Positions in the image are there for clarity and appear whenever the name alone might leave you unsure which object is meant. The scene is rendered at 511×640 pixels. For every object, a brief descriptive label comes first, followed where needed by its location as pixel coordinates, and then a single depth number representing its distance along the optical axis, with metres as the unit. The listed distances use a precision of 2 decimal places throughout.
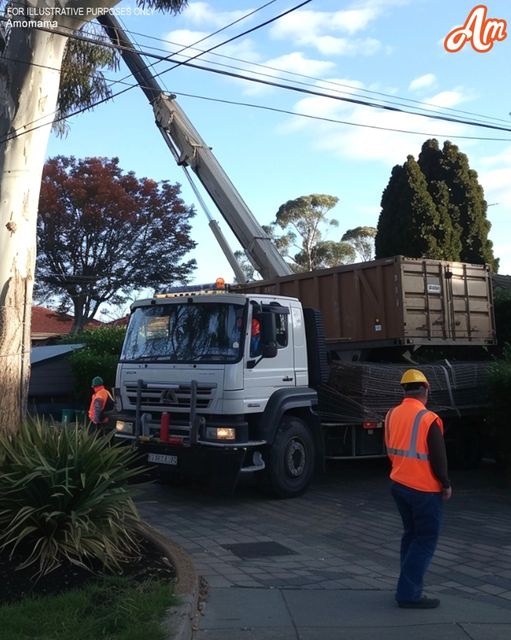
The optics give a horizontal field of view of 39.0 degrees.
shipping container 11.62
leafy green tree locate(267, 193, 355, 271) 43.84
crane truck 8.89
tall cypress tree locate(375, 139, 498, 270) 22.22
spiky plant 5.55
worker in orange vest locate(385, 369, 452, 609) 5.16
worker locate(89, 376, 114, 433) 12.21
